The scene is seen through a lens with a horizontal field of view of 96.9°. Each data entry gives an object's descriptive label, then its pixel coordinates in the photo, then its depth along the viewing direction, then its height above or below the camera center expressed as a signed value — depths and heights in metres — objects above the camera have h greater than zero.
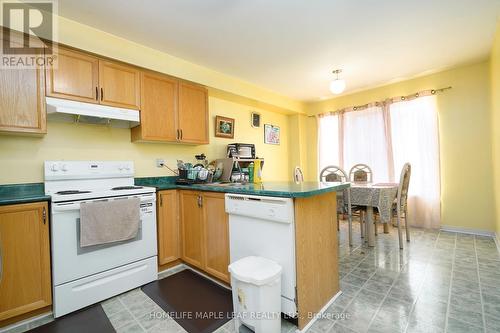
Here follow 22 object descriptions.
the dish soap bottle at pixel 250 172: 2.74 -0.04
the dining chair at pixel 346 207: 2.81 -0.53
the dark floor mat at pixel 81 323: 1.49 -1.05
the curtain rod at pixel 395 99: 3.41 +1.12
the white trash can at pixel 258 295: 1.26 -0.74
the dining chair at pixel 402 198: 2.71 -0.42
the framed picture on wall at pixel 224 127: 3.47 +0.69
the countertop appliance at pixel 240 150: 3.29 +0.29
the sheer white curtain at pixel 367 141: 3.91 +0.47
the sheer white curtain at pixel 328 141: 4.52 +0.55
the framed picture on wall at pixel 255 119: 4.11 +0.93
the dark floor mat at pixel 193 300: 1.53 -1.05
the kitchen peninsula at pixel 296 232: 1.43 -0.53
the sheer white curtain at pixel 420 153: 3.40 +0.20
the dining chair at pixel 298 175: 3.56 -0.11
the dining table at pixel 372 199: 2.60 -0.40
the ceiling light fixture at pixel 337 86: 2.98 +1.10
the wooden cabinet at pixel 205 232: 1.91 -0.58
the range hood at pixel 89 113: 1.86 +0.55
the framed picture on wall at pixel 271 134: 4.41 +0.70
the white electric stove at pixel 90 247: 1.63 -0.61
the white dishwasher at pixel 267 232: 1.40 -0.45
